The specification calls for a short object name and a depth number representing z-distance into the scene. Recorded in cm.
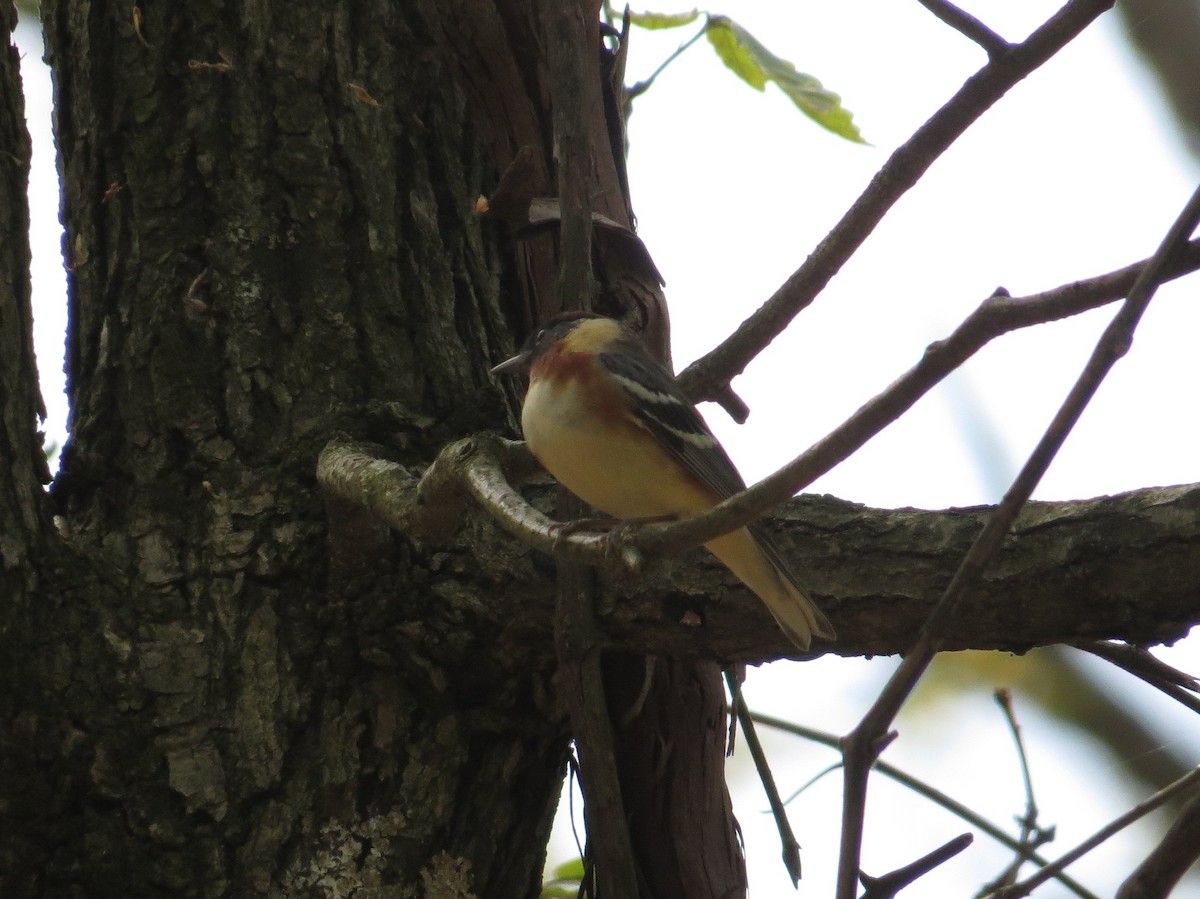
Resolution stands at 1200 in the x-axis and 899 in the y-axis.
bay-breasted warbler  621
